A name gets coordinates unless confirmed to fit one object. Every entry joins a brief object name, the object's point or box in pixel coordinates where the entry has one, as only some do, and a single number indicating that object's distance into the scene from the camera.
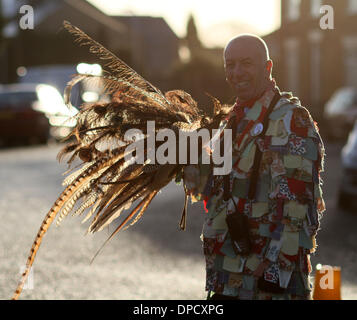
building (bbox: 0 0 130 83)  48.39
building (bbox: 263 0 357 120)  39.22
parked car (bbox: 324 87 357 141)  27.84
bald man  3.76
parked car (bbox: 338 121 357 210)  12.18
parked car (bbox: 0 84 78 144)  26.06
